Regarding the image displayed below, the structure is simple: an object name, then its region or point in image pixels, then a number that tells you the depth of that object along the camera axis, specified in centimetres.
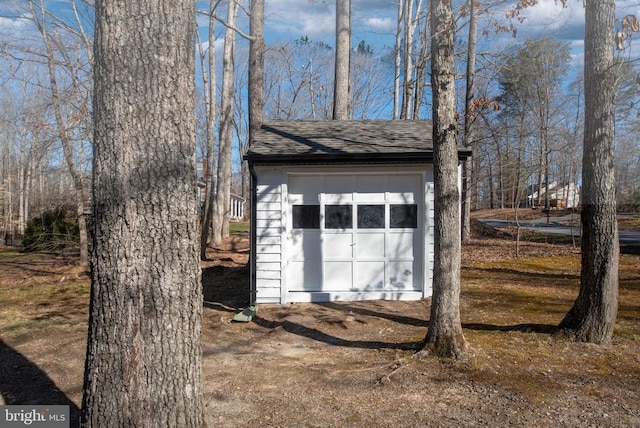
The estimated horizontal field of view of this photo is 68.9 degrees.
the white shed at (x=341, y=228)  793
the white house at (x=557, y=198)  3802
